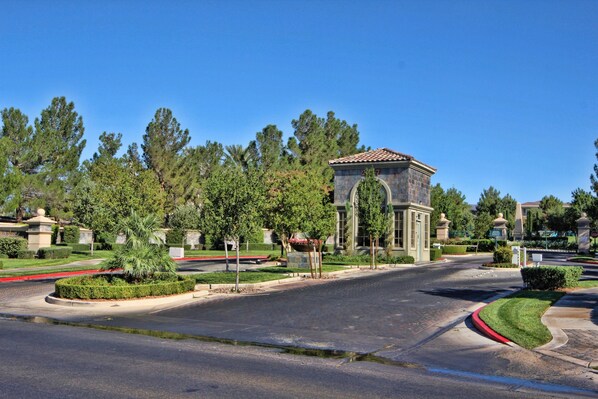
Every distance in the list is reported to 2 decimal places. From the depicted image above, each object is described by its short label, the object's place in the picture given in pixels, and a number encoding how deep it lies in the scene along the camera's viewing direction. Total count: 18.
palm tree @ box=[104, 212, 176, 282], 20.38
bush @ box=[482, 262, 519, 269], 35.62
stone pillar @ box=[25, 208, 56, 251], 39.62
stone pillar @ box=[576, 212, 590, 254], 55.09
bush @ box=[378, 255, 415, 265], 38.66
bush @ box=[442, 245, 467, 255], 54.66
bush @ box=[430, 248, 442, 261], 45.16
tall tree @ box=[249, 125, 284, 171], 75.25
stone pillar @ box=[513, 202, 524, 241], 99.12
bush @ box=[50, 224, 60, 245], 54.66
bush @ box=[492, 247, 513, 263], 36.94
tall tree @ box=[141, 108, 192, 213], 69.25
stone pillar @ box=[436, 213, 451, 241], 68.58
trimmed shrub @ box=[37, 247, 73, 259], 37.47
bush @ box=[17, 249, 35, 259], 37.69
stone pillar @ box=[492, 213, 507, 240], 60.86
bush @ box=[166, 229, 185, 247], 58.06
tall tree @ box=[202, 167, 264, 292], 22.64
